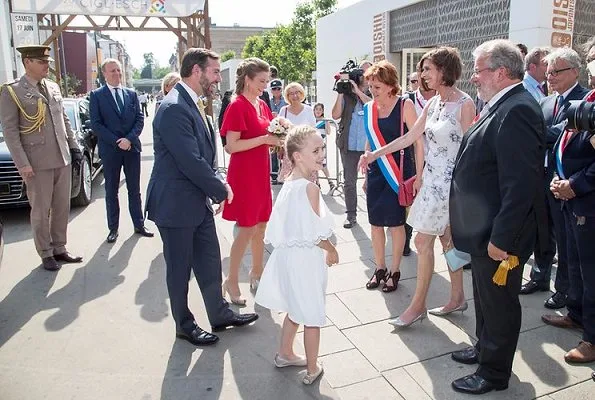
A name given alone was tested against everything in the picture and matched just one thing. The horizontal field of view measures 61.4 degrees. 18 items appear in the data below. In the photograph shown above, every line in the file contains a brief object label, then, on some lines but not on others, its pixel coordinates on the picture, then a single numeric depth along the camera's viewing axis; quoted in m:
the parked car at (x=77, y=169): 6.62
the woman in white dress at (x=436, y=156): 3.41
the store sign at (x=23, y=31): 14.48
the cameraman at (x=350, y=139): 6.43
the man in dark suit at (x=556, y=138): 3.62
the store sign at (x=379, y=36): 17.00
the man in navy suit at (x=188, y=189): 3.17
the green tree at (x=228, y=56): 77.31
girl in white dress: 2.85
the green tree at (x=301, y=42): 33.09
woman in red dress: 3.90
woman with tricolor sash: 3.99
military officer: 4.80
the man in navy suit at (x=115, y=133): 5.90
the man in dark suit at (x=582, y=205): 3.10
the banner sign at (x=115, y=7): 14.16
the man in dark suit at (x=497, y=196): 2.46
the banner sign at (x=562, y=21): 10.27
